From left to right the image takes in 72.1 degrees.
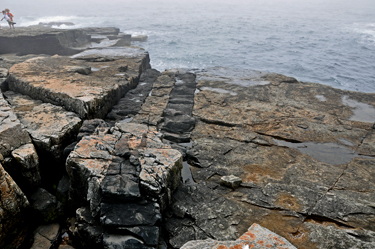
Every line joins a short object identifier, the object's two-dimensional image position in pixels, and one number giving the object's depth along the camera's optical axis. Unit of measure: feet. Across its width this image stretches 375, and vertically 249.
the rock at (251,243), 6.53
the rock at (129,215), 7.63
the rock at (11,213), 8.52
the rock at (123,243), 7.28
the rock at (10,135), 10.07
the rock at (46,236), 9.16
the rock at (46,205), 9.87
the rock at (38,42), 31.32
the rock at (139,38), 66.74
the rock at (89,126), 11.50
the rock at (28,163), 10.00
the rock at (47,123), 11.18
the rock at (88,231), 7.93
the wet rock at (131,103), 15.92
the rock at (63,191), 10.48
